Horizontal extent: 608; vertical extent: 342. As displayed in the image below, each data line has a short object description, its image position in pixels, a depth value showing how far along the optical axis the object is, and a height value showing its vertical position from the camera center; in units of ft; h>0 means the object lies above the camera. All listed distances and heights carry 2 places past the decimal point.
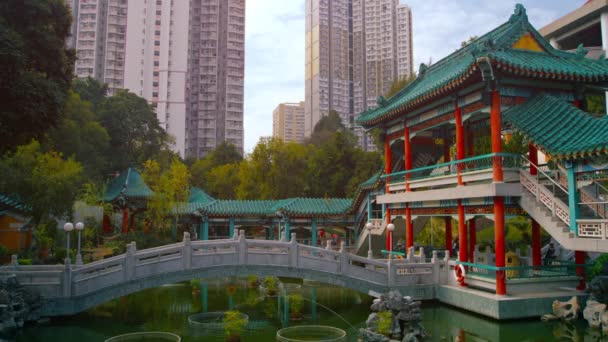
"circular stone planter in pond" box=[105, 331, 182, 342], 32.18 -8.87
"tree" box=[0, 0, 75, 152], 41.11 +14.40
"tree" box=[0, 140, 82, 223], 59.72 +3.52
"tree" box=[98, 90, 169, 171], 116.37 +22.30
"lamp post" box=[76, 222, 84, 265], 38.96 -4.07
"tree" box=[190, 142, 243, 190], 139.23 +17.16
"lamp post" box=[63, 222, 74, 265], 39.15 -1.27
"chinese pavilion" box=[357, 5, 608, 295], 32.22 +5.86
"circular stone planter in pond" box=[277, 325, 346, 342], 32.35 -8.80
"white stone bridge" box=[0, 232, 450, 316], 37.14 -5.00
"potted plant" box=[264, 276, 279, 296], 50.11 -7.90
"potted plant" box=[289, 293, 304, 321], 39.46 -8.56
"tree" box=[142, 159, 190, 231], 76.84 +2.86
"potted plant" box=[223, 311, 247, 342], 30.86 -7.58
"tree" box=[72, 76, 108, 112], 119.03 +32.27
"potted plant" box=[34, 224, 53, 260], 61.85 -3.94
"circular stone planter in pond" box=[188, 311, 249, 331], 35.24 -8.70
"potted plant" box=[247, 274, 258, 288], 54.75 -8.19
